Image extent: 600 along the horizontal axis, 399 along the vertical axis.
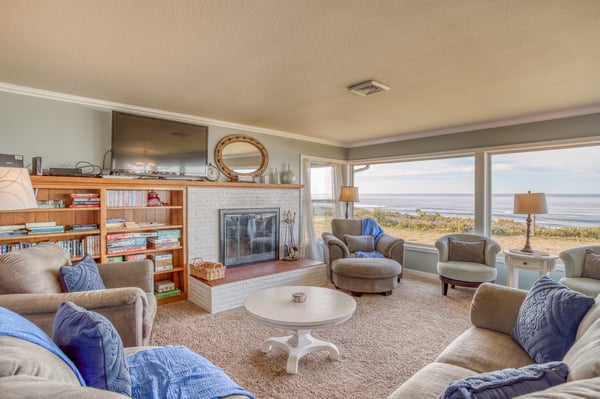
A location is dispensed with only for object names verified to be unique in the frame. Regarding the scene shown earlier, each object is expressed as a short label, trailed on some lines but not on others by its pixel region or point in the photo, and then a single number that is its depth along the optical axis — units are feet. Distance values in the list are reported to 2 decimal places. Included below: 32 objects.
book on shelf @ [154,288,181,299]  11.99
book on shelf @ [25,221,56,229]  9.41
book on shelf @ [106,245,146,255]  10.84
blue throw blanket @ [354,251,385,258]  14.56
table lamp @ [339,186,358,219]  16.84
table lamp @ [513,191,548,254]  11.29
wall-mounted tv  11.14
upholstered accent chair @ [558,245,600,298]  9.89
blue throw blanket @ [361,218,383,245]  16.06
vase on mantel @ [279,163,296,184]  15.99
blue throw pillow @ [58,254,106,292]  6.85
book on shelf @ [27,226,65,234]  9.43
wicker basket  11.72
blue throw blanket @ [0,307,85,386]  3.01
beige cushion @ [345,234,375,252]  15.34
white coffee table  7.08
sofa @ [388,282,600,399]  2.76
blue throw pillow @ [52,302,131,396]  3.53
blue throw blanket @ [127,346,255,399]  4.08
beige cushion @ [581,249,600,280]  10.03
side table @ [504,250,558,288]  10.89
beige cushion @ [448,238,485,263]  13.07
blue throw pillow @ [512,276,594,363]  4.63
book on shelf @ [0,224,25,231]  9.12
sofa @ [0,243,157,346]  5.66
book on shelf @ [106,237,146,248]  10.91
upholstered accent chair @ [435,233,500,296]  12.09
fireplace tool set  15.62
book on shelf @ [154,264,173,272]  12.05
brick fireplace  11.50
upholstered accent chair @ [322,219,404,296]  12.64
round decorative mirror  14.25
